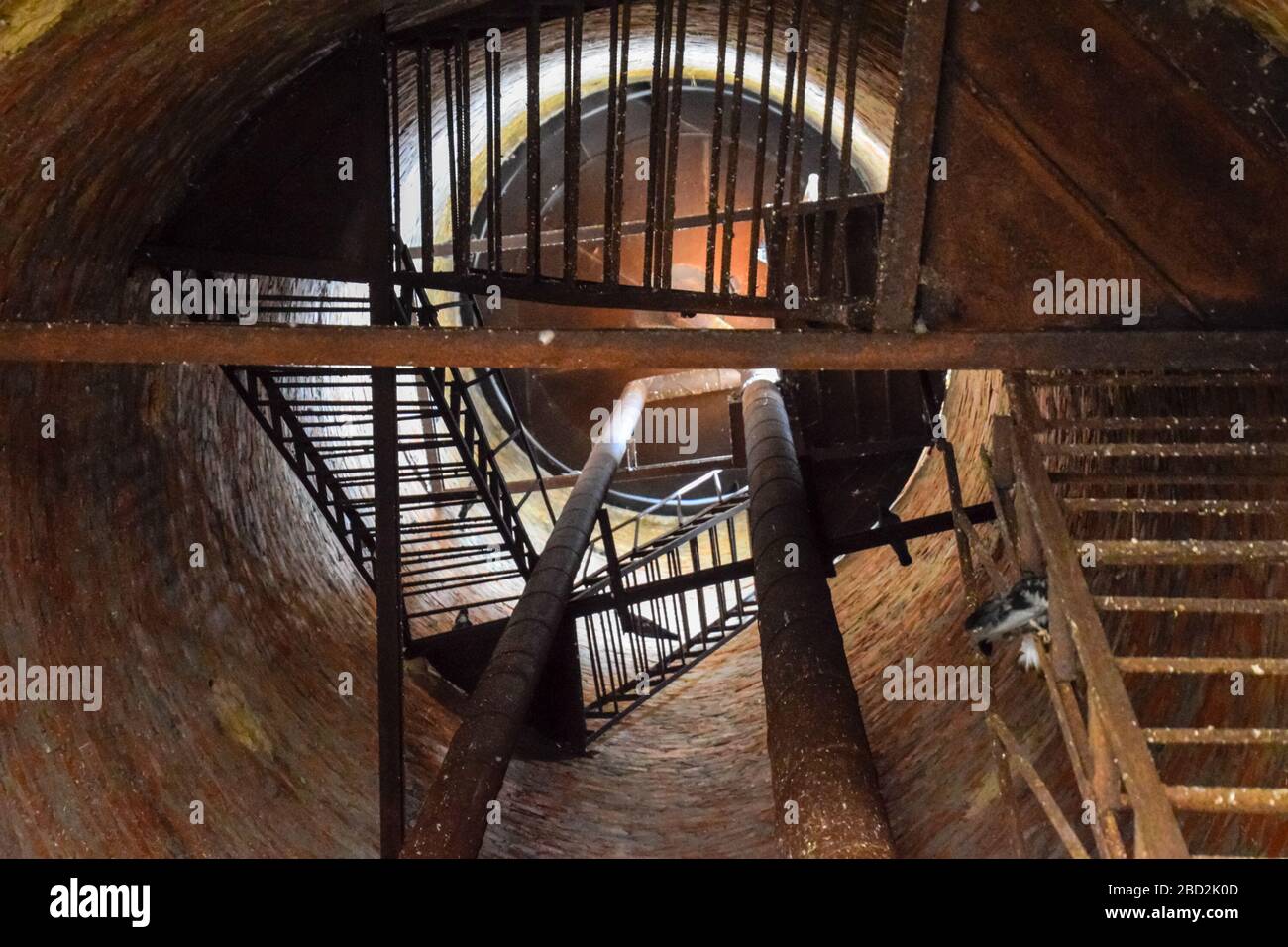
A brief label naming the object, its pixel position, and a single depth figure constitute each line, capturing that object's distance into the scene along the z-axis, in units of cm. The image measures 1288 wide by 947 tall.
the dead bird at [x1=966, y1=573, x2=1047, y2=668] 412
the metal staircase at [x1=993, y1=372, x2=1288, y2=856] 324
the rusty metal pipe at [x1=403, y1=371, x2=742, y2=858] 591
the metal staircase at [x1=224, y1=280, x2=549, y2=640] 849
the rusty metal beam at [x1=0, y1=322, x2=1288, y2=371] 459
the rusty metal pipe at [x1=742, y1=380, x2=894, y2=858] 464
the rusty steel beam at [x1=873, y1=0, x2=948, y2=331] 459
